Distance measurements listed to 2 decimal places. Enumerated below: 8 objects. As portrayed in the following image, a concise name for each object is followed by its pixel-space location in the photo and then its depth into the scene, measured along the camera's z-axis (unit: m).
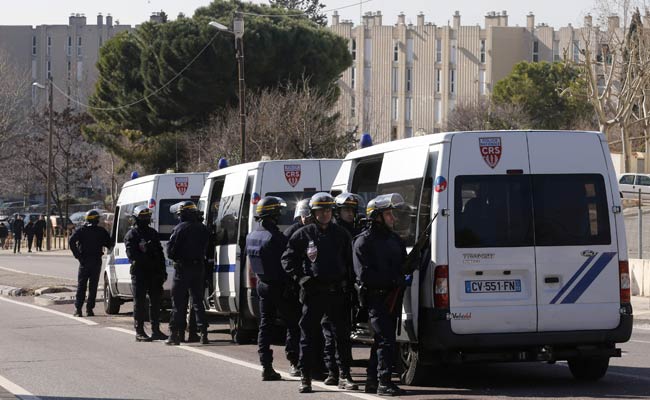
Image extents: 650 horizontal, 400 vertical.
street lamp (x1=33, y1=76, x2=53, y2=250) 60.06
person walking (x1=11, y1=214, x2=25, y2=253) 59.12
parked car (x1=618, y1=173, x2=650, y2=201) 51.19
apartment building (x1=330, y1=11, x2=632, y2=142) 105.06
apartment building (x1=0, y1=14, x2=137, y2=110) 143.00
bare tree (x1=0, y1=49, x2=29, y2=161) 80.69
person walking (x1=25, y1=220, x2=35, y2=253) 60.00
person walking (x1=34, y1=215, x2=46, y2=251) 59.78
